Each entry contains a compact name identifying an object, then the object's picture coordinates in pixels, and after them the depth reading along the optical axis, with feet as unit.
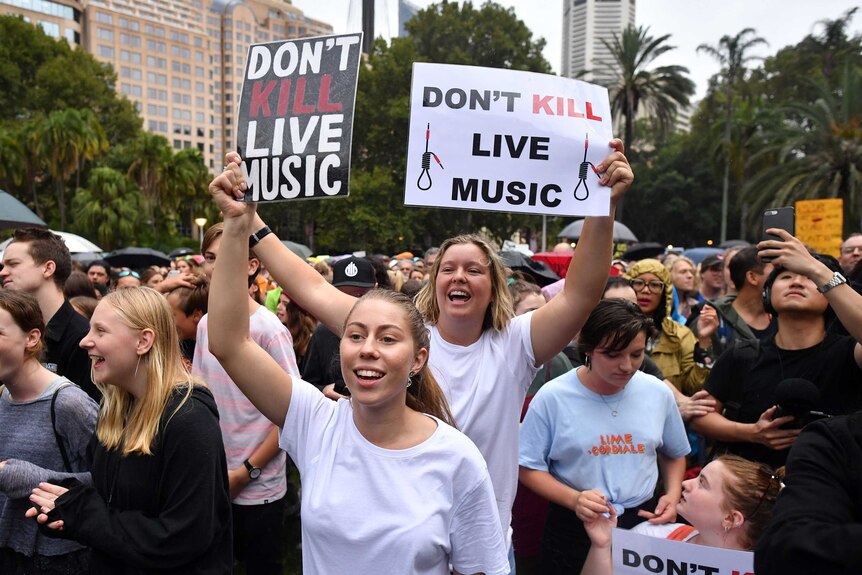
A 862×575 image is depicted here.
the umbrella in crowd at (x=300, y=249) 46.01
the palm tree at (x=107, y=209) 104.01
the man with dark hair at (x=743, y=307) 15.08
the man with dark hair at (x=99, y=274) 28.68
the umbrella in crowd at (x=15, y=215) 22.02
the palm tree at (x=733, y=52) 140.12
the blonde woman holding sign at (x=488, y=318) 8.41
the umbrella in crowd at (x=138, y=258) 46.03
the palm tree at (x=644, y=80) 121.19
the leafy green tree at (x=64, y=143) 101.76
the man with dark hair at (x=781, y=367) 9.34
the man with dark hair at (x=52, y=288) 11.89
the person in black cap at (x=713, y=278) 23.29
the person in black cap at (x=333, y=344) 12.50
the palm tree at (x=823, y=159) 78.79
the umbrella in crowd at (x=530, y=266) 20.48
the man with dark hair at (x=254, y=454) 11.50
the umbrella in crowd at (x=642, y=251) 39.34
